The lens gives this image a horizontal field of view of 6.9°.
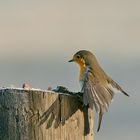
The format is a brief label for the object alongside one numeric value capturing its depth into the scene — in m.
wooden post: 6.51
